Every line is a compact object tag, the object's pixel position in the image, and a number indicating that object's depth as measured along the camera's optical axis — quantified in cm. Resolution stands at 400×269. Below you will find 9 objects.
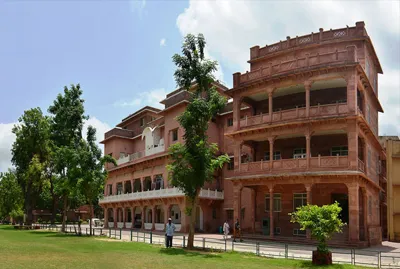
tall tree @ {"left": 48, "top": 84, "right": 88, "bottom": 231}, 4534
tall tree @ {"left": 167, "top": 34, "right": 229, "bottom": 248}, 2684
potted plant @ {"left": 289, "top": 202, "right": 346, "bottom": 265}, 2039
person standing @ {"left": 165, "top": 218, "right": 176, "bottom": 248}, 2730
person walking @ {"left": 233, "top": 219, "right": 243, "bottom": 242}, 3209
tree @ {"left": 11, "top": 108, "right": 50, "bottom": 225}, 5619
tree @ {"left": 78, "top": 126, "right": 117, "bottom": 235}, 3975
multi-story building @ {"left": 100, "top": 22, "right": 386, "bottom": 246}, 3014
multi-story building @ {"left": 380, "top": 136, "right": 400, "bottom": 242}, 4075
